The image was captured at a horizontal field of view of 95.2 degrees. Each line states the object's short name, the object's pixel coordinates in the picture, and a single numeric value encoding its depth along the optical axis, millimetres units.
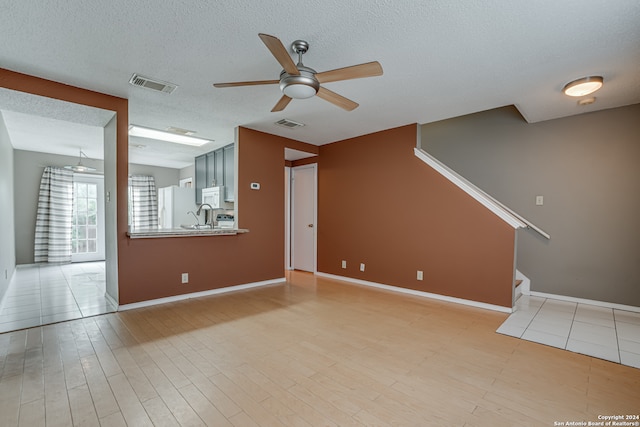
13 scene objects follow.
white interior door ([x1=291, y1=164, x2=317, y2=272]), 5699
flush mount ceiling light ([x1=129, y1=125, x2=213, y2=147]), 4516
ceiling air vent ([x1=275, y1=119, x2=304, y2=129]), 4104
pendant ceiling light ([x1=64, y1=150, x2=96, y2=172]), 6181
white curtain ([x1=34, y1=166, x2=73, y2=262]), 6168
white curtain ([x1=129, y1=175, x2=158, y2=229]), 7422
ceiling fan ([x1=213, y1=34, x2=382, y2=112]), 1988
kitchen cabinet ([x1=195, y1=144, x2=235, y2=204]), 5162
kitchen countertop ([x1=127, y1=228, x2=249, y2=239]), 3463
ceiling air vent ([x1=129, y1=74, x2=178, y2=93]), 2838
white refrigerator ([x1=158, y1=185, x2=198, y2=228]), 6484
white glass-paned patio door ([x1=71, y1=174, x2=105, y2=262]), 6770
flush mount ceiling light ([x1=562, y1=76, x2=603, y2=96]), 2754
